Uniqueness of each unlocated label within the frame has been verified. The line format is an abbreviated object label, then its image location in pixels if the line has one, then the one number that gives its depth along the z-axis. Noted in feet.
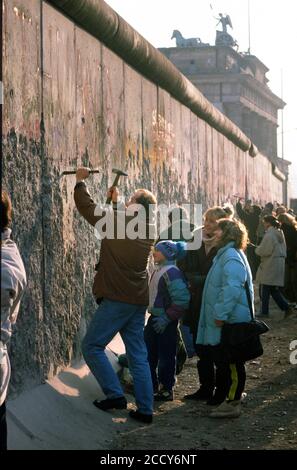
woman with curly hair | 21.74
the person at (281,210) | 47.88
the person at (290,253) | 42.55
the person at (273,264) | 41.14
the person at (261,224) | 56.29
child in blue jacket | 23.38
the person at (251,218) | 61.35
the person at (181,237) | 25.91
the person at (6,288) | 13.35
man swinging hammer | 20.89
